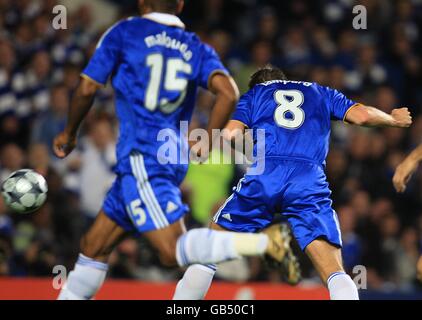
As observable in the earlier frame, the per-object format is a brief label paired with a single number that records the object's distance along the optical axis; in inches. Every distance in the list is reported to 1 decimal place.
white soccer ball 457.7
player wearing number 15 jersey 410.0
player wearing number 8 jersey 423.8
